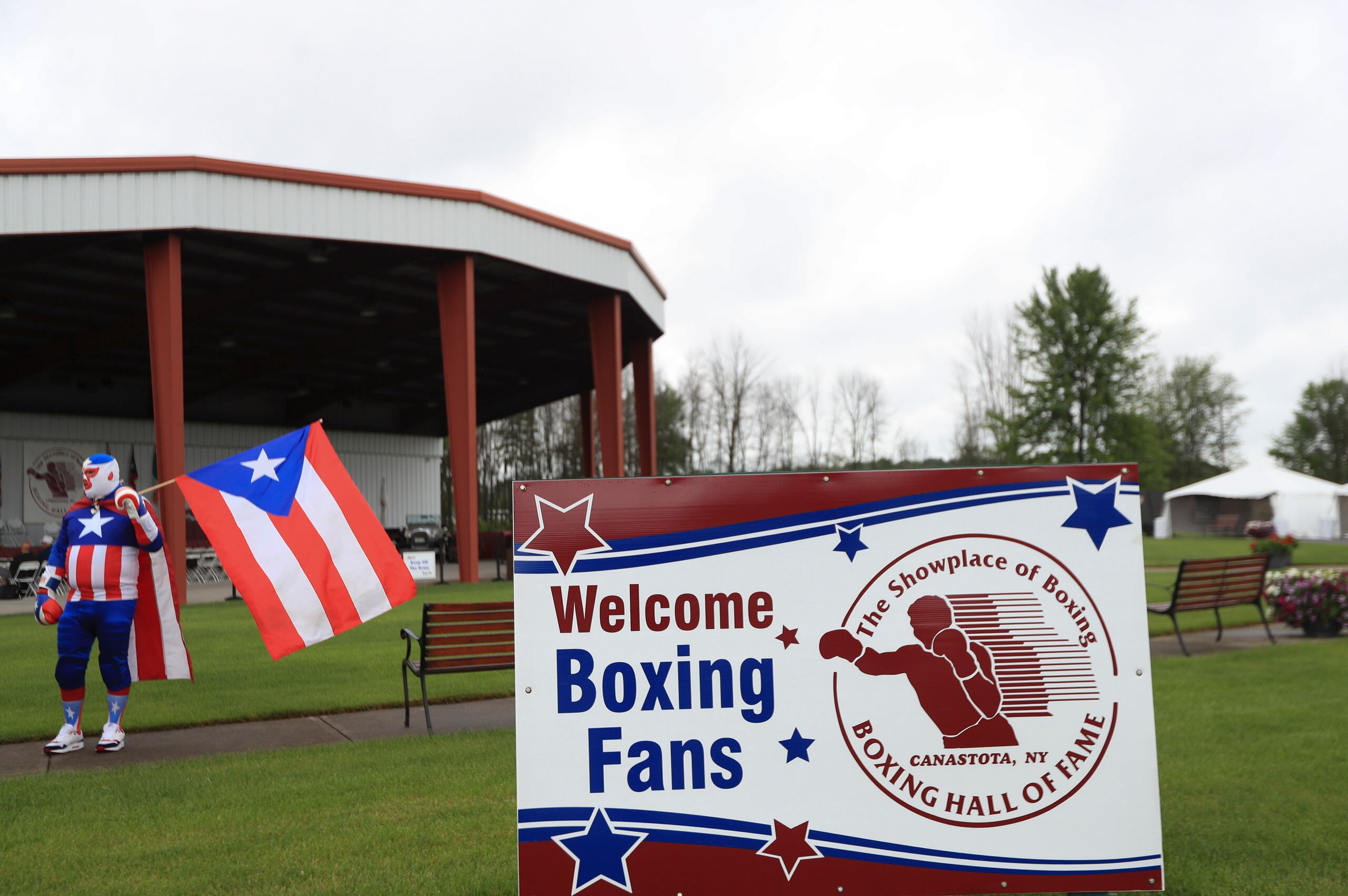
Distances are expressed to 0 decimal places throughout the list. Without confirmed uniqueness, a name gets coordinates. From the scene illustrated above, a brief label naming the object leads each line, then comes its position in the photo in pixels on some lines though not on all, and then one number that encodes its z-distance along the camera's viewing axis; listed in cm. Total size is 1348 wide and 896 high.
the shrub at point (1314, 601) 1141
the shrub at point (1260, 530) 2821
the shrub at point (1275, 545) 1702
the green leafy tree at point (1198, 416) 6938
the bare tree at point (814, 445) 6241
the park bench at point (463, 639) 697
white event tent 4281
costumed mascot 635
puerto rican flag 487
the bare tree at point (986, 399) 6166
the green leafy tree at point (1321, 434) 6575
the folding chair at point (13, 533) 3034
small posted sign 1329
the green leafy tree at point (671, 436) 5225
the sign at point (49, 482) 3133
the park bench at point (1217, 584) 1034
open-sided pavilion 1717
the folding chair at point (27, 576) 1989
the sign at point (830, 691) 254
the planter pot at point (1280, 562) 2294
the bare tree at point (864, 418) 6256
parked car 3459
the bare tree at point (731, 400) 5878
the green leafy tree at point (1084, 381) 4738
